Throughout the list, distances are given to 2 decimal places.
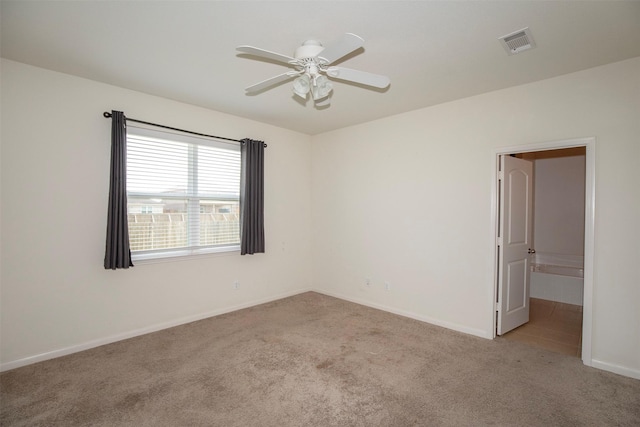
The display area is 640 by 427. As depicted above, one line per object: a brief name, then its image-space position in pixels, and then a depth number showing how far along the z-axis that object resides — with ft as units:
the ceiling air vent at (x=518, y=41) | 7.38
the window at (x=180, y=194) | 11.46
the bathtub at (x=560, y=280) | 15.16
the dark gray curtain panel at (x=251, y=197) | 14.24
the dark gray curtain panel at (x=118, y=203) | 10.31
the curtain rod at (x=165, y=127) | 10.44
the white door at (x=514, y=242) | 11.29
